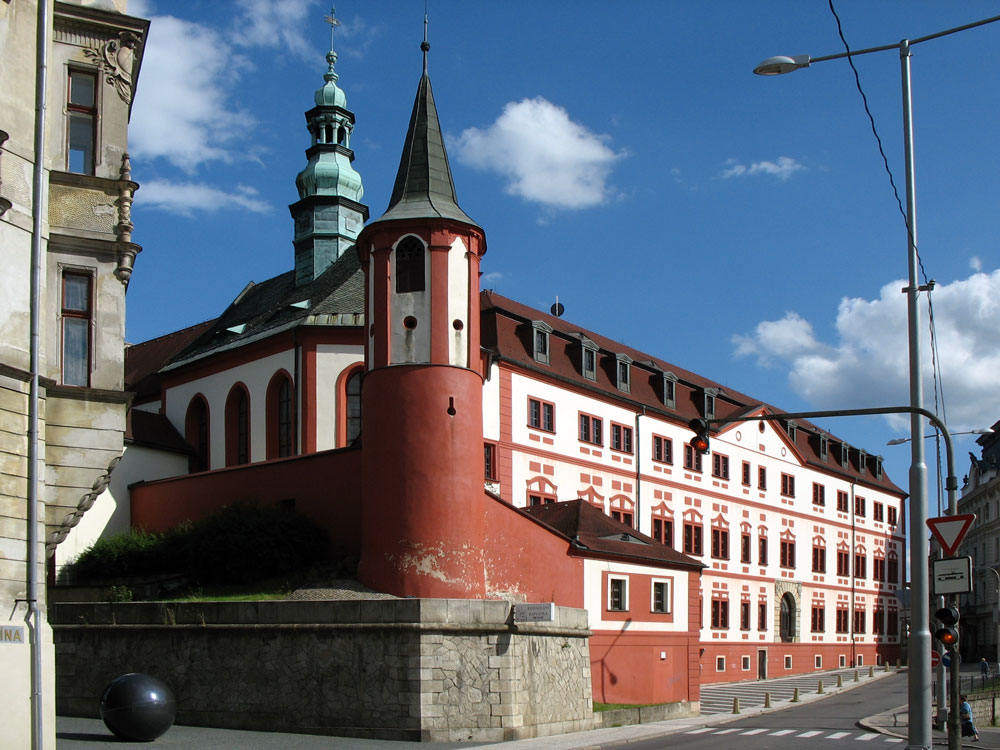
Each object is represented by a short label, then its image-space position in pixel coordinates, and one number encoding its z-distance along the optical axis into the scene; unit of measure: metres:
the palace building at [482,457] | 28.97
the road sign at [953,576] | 17.02
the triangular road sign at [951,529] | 16.98
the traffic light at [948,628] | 16.77
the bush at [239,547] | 30.08
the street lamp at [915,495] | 15.49
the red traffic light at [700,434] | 18.83
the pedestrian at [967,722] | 27.67
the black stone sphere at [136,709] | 21.69
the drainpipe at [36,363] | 16.66
